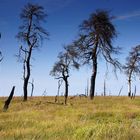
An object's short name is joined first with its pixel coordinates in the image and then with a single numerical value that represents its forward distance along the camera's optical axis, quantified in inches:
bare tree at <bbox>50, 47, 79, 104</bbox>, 1031.1
